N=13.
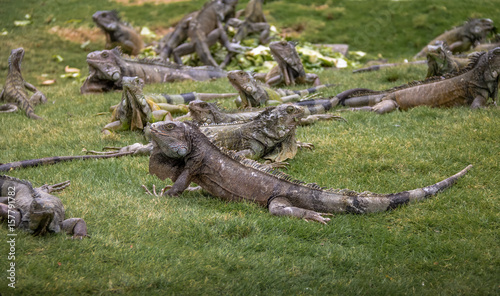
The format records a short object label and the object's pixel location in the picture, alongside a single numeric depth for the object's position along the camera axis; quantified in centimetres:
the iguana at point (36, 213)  742
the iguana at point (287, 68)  2106
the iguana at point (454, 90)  1571
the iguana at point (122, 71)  2064
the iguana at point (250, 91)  1636
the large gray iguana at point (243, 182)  933
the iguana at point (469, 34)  2728
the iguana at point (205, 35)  2720
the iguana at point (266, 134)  1206
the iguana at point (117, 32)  2791
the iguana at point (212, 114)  1366
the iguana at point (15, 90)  1873
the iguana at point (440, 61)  1870
